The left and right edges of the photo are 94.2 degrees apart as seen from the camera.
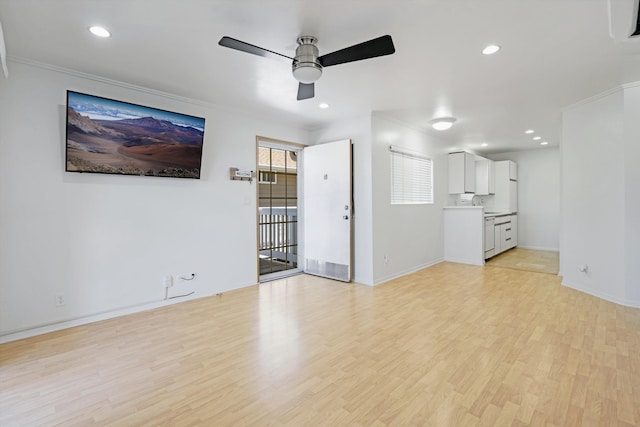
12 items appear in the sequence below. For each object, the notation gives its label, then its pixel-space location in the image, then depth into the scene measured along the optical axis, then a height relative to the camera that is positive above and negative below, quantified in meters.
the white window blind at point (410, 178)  4.97 +0.61
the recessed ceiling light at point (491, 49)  2.52 +1.40
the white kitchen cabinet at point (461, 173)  6.25 +0.83
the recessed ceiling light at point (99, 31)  2.26 +1.39
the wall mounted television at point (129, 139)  2.92 +0.78
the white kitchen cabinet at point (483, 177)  7.13 +0.84
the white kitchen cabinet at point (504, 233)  6.46 -0.50
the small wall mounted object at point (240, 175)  4.24 +0.53
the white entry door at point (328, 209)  4.58 +0.03
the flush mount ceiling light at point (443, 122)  4.66 +1.41
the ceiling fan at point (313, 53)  2.01 +1.14
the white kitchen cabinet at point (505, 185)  7.30 +0.65
